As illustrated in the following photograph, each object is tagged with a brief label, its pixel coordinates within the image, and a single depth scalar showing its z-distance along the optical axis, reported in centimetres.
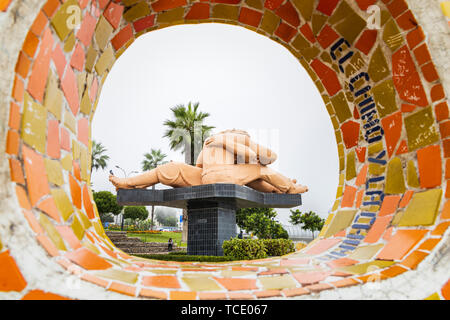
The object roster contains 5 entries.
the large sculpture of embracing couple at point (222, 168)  841
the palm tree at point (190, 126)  2523
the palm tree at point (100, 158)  4046
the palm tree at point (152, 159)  4009
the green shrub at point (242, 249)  1012
